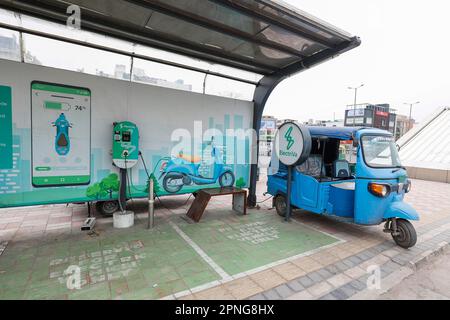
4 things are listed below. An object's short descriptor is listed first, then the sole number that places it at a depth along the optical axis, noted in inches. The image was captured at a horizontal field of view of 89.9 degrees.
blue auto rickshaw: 157.8
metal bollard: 173.0
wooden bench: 195.3
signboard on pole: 184.5
